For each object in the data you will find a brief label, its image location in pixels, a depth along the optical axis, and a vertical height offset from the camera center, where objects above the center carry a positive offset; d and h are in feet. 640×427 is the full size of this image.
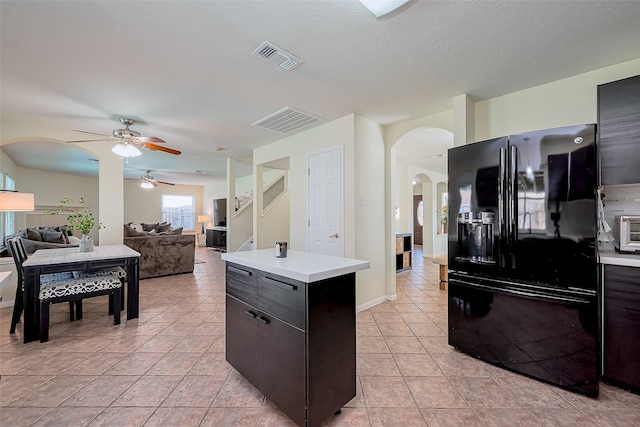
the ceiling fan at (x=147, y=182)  26.17 +3.12
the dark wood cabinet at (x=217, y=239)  30.65 -2.77
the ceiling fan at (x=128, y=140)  11.53 +3.16
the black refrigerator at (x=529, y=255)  6.22 -1.06
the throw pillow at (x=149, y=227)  27.66 -1.24
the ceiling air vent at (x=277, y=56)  6.98 +4.22
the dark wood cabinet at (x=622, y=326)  6.15 -2.57
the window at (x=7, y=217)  17.89 -0.14
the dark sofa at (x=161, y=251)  17.04 -2.41
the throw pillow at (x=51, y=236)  15.83 -1.26
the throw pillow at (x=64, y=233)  17.58 -1.18
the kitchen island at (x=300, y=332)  4.94 -2.31
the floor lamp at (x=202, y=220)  36.68 -0.72
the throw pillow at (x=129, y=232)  17.19 -1.08
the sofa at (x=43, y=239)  13.53 -1.33
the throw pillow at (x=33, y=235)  14.66 -1.07
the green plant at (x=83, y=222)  10.96 -0.29
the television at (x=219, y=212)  32.83 +0.30
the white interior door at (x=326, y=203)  12.12 +0.50
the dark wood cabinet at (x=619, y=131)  6.51 +2.02
